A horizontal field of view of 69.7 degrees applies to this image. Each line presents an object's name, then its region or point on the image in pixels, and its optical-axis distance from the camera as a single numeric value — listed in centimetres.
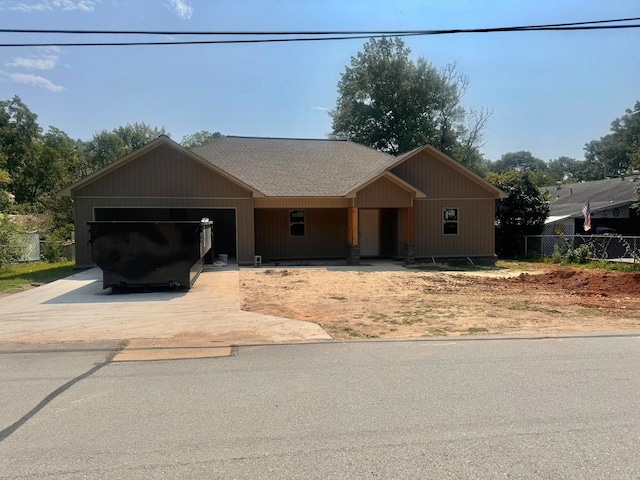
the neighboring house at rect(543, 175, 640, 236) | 2903
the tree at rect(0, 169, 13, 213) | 2391
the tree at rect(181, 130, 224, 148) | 6313
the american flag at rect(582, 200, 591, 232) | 2312
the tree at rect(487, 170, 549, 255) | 2484
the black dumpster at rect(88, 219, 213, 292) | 1138
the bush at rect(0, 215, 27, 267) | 1792
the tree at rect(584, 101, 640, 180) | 7143
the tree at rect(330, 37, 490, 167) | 4325
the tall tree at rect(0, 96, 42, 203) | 4753
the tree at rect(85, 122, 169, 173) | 5638
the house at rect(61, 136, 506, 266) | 1717
